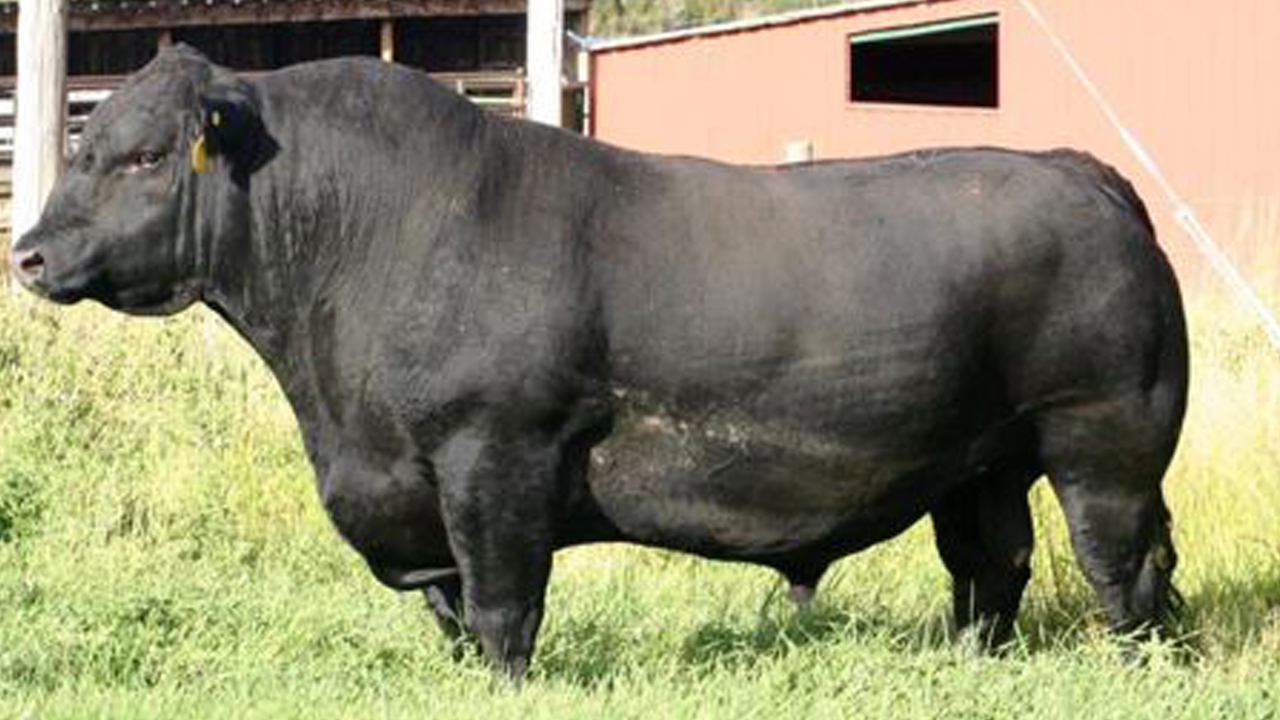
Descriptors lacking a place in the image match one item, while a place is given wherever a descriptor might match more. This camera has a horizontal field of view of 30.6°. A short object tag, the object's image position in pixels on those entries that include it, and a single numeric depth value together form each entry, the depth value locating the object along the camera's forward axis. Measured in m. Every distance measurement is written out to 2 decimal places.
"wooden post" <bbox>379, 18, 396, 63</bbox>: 25.44
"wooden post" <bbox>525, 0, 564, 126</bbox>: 13.45
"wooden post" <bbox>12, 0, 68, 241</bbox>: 12.95
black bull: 6.43
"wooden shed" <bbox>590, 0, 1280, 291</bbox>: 20.34
